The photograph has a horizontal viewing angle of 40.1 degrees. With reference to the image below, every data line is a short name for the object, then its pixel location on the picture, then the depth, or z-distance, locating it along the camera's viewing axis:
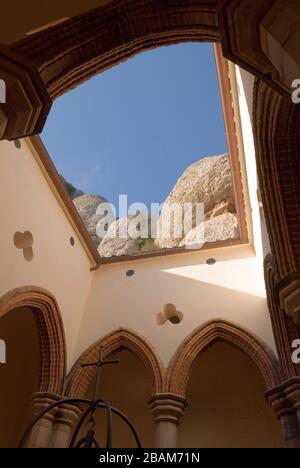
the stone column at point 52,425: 6.93
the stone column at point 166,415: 6.55
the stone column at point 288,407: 6.01
